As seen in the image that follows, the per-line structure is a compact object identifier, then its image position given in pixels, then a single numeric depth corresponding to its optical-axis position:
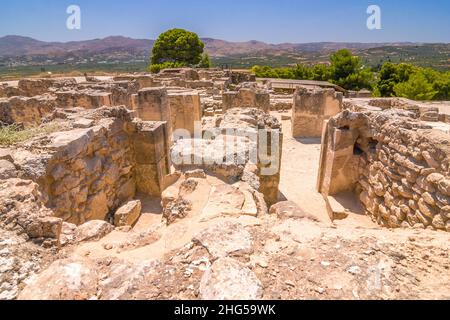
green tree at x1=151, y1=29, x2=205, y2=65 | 35.84
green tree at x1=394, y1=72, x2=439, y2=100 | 18.47
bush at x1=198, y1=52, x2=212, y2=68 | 37.02
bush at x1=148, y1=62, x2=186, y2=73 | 32.81
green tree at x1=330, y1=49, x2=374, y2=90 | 26.12
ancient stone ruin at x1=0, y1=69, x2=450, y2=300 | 2.21
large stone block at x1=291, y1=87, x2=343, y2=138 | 12.47
